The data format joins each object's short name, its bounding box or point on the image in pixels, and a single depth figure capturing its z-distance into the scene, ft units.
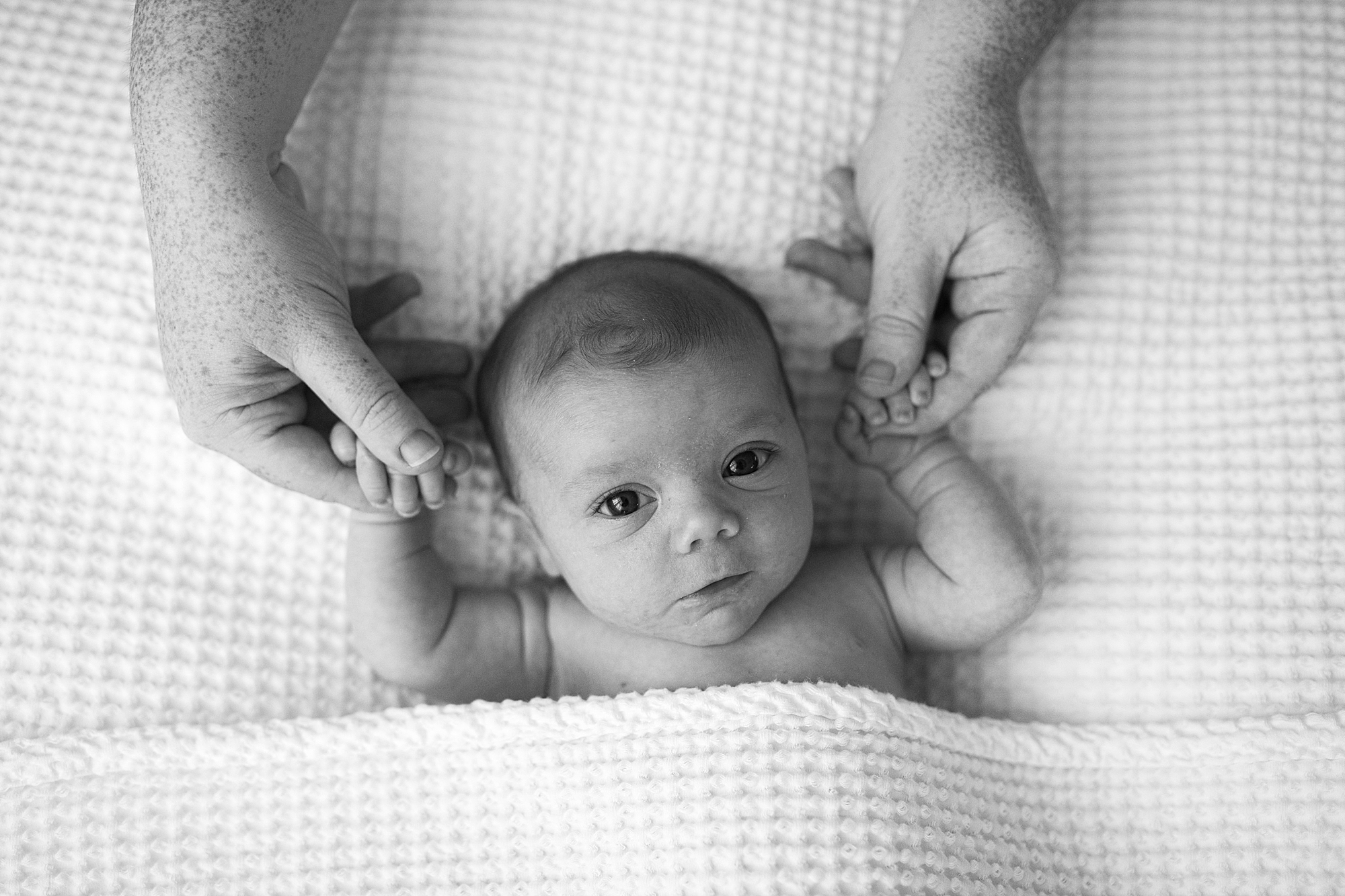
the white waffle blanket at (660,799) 1.85
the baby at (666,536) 1.90
